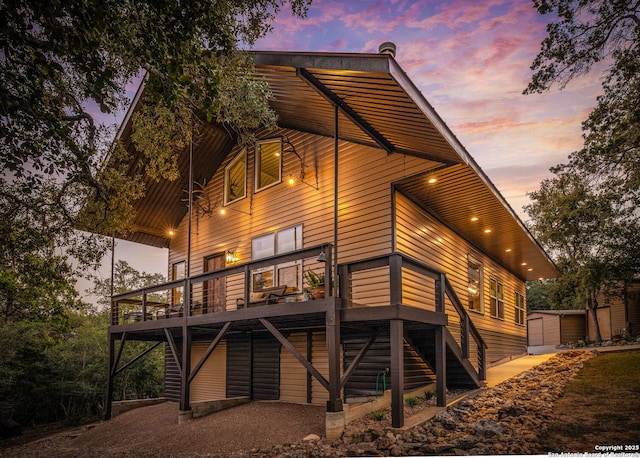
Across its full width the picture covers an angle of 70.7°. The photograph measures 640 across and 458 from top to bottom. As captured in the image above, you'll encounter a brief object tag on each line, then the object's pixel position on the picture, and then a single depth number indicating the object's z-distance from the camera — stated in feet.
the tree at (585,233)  43.76
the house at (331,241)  22.24
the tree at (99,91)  15.43
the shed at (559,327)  86.33
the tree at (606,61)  25.35
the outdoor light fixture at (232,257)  38.60
